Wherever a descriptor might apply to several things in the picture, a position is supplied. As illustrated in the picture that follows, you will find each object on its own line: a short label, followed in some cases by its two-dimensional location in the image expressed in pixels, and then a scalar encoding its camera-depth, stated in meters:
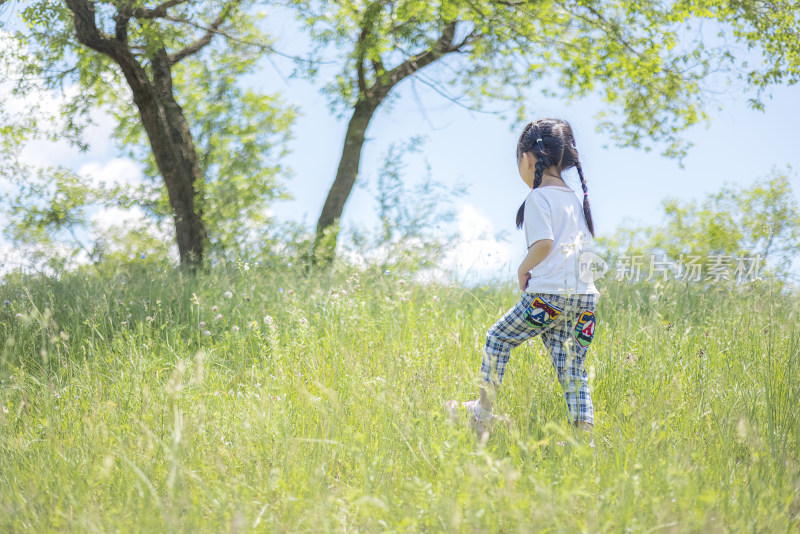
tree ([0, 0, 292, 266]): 7.57
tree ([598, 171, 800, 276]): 12.45
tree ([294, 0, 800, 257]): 7.86
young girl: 2.93
